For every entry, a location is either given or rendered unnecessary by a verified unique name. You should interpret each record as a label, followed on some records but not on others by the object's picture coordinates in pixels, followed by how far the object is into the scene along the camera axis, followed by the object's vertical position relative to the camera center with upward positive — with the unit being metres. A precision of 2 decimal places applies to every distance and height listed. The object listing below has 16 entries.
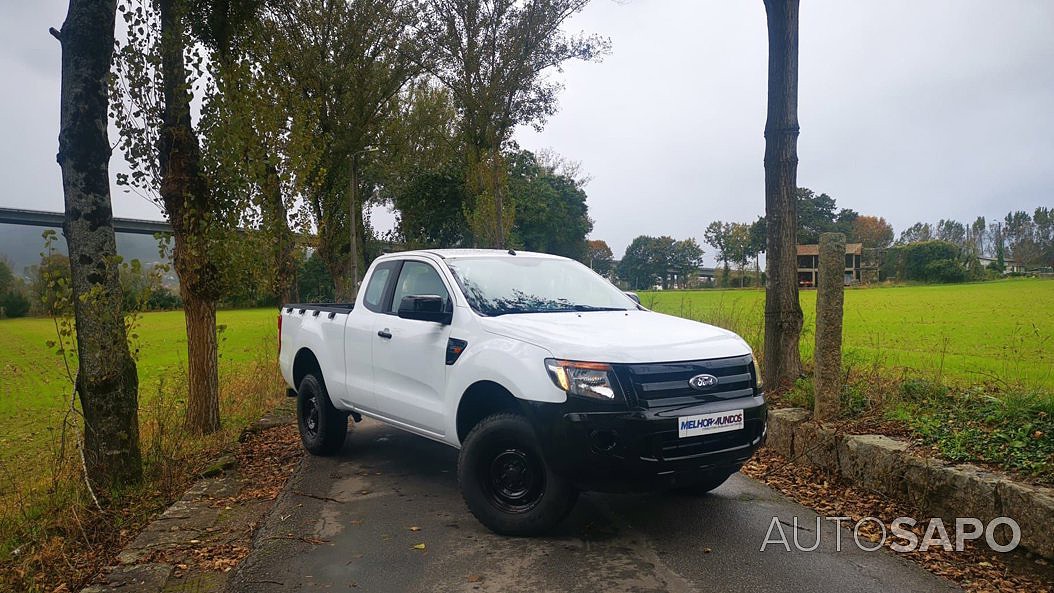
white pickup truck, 4.27 -0.75
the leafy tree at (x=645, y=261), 115.00 +1.90
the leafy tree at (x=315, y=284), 51.71 -0.28
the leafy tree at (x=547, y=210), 57.25 +5.60
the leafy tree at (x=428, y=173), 29.89 +4.68
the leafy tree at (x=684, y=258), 113.21 +2.32
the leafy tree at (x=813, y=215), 71.50 +5.98
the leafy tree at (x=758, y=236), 78.51 +4.08
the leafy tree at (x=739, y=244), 100.50 +4.01
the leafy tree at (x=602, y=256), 111.96 +3.06
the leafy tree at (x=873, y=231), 92.53 +5.11
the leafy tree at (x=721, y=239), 110.27 +5.08
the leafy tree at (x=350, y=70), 20.64 +6.35
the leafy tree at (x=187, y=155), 7.64 +1.44
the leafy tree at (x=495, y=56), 21.75 +6.90
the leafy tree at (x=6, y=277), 48.56 +0.74
